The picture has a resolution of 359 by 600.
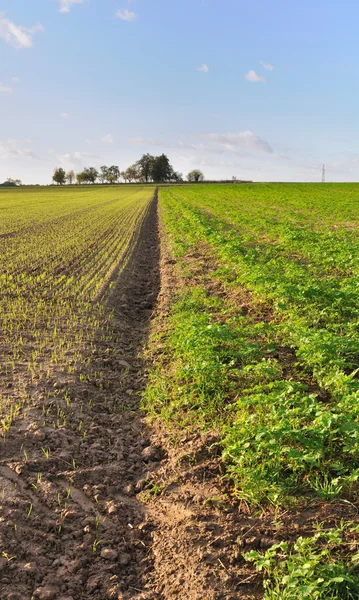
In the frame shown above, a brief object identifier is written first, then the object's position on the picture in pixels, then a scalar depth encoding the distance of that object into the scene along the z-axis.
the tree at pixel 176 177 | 140.62
